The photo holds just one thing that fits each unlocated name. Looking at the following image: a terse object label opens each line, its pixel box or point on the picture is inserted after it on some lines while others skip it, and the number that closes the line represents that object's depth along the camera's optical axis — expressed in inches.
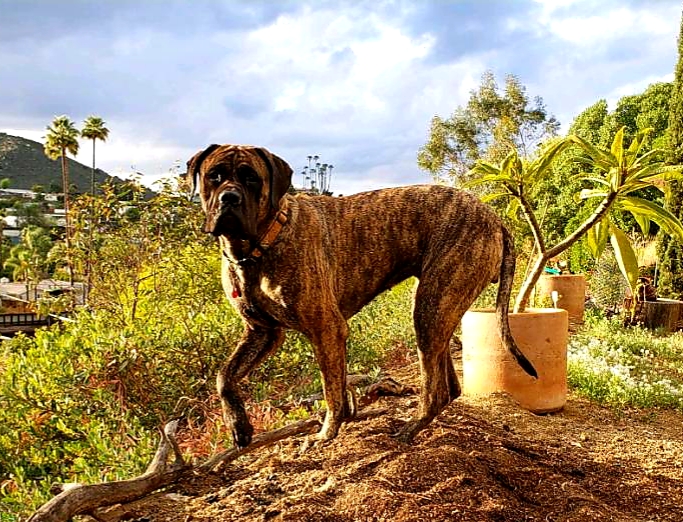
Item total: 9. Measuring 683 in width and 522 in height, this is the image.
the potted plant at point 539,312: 191.2
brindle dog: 108.3
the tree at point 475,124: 1147.3
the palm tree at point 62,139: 1379.2
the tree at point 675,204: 518.3
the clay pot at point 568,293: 380.5
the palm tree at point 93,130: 1355.8
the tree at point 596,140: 668.7
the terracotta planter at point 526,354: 190.5
